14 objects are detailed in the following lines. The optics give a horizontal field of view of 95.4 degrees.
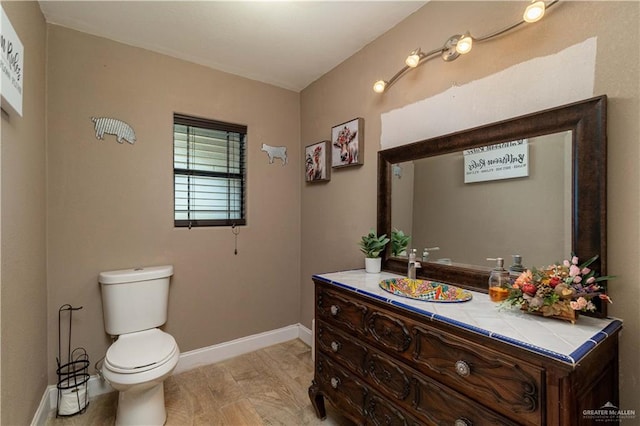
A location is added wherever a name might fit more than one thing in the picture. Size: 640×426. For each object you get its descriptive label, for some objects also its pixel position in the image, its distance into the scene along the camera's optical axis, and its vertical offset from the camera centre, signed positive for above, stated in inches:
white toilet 61.7 -32.1
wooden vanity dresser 33.3 -21.3
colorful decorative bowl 53.6 -15.6
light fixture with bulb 47.9 +34.2
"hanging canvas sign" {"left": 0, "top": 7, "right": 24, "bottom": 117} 44.3 +24.0
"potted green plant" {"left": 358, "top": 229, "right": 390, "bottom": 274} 74.5 -9.9
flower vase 39.1 -13.9
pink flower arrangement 39.0 -10.7
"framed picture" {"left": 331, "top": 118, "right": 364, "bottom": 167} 85.5 +21.0
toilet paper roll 70.8 -46.9
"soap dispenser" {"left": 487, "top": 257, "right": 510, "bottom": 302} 49.4 -12.5
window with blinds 93.4 +13.5
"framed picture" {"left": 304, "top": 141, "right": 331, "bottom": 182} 98.1 +17.4
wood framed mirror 43.8 +2.8
